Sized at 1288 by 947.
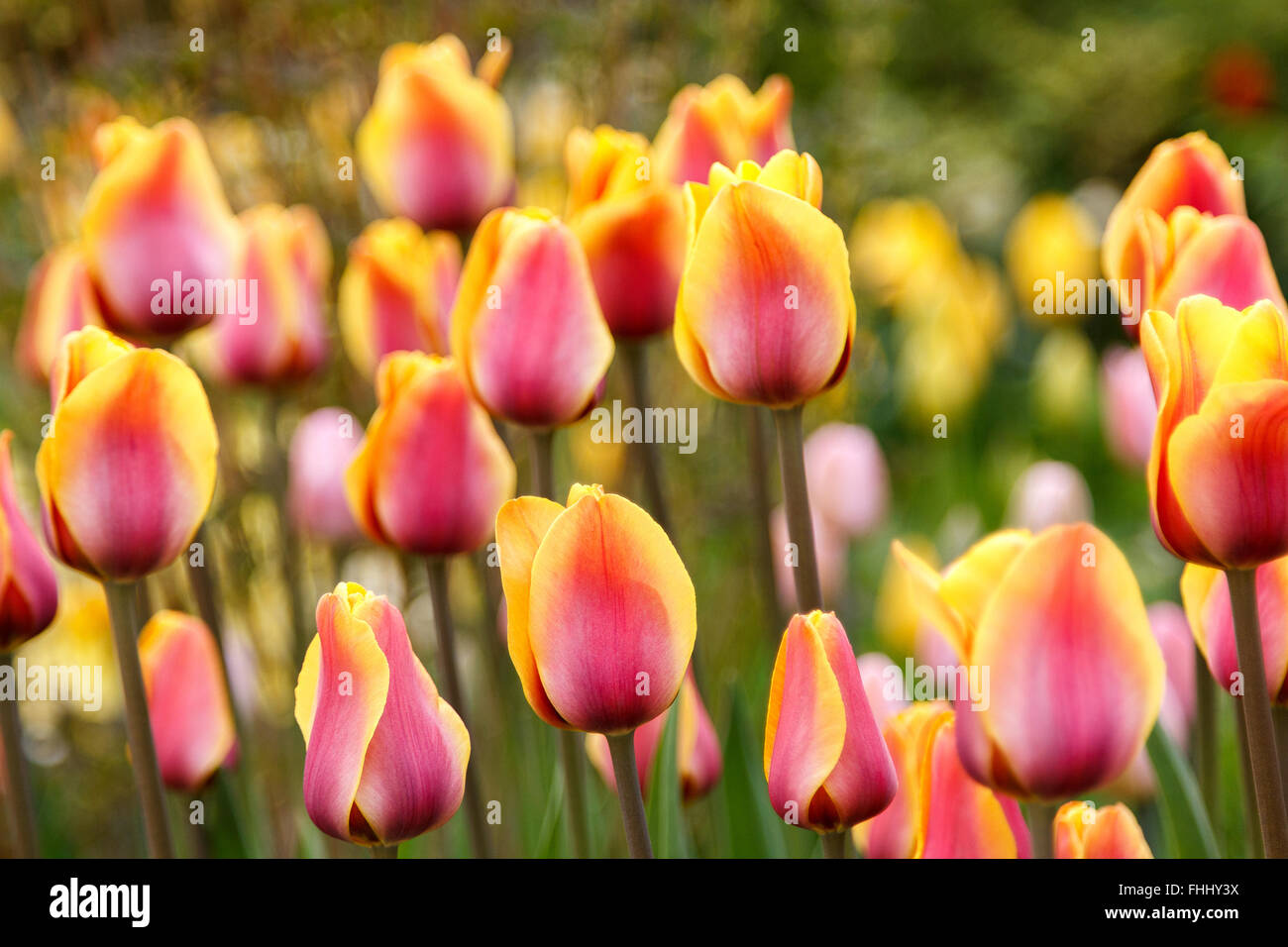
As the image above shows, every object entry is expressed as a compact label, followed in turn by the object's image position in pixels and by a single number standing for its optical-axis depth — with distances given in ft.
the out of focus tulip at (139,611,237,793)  2.84
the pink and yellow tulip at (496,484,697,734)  1.84
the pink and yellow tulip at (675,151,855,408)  2.08
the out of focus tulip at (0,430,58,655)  2.32
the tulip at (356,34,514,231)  3.24
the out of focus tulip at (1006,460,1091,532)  4.94
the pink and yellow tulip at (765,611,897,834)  1.92
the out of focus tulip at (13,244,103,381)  2.98
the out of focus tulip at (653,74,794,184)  2.85
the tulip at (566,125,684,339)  2.61
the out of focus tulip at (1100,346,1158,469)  4.56
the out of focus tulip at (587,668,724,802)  2.74
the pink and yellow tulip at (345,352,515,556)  2.60
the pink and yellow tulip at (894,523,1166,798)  1.91
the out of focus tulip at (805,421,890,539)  5.85
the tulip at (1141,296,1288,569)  1.82
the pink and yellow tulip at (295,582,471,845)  1.90
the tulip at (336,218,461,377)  3.34
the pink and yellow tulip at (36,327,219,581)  2.15
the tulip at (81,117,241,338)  2.87
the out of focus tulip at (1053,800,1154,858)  2.07
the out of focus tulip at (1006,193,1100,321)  8.57
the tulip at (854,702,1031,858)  2.11
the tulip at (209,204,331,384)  3.60
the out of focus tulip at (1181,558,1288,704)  2.09
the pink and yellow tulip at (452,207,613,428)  2.44
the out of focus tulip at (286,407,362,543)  4.17
